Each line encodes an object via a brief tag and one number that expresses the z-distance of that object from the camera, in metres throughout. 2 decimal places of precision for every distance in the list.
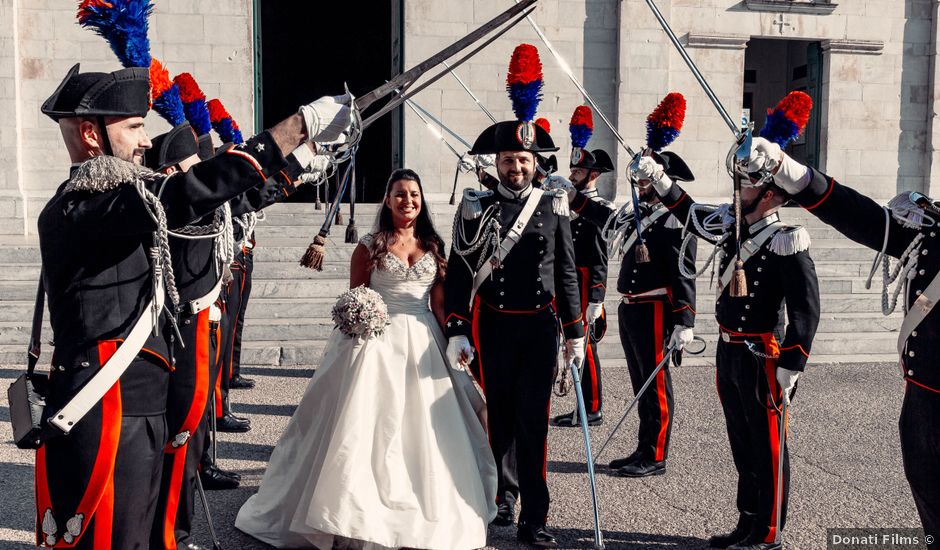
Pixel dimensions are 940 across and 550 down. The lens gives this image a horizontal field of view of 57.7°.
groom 4.51
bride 3.99
